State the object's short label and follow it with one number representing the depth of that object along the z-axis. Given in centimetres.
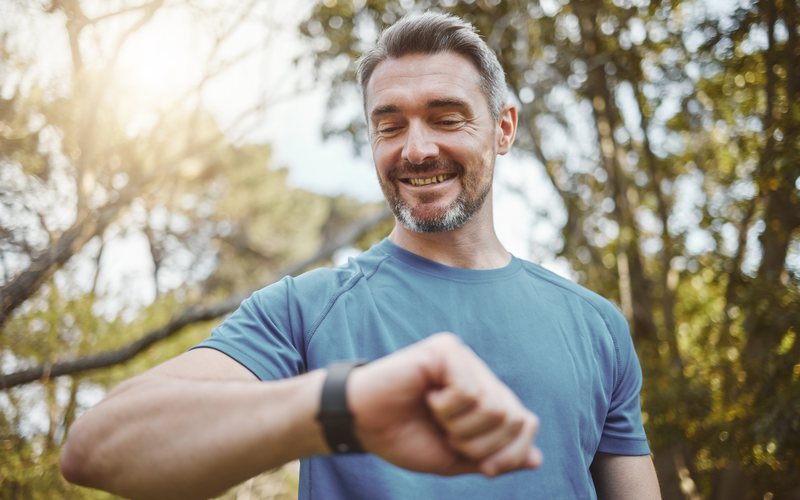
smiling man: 96
